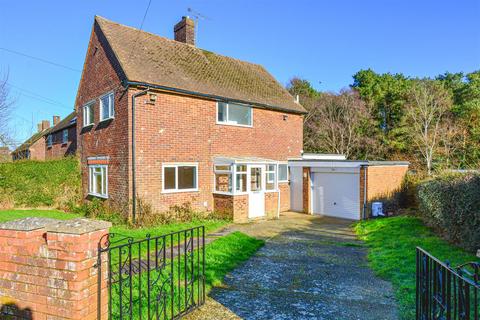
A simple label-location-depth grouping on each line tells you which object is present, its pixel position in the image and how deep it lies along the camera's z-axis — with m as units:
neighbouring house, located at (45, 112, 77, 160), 22.11
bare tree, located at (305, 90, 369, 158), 26.92
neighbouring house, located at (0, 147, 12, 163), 22.23
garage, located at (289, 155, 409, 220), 13.80
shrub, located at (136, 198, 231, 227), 11.55
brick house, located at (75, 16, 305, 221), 11.92
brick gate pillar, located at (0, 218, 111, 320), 2.91
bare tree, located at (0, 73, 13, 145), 21.15
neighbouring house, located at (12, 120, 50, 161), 30.83
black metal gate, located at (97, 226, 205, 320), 3.15
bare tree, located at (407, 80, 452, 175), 22.33
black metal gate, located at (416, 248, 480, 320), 2.39
